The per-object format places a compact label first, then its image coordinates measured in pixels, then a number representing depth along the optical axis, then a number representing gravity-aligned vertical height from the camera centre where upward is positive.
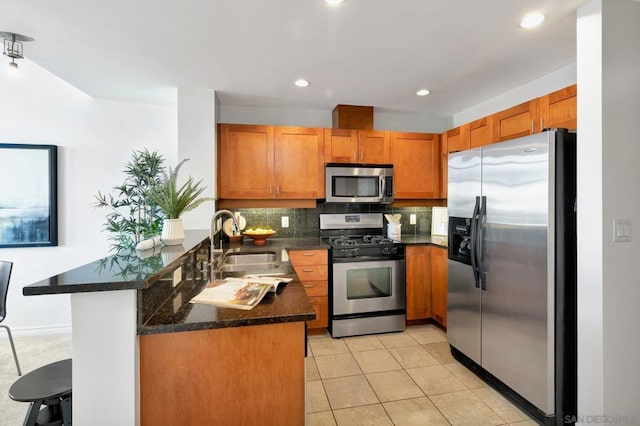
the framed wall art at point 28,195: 3.08 +0.18
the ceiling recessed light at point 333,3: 1.70 +1.13
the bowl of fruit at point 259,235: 3.33 -0.22
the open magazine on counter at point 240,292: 1.40 -0.38
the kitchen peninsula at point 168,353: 1.08 -0.52
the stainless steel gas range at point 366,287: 3.20 -0.76
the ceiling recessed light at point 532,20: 1.84 +1.15
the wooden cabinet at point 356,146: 3.51 +0.76
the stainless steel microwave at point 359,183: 3.48 +0.34
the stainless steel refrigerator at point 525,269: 1.84 -0.36
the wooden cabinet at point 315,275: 3.15 -0.61
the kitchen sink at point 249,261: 2.41 -0.40
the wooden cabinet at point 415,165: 3.67 +0.57
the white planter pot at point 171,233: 1.92 -0.12
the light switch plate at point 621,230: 1.68 -0.09
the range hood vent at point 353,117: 3.56 +1.09
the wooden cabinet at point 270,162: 3.31 +0.55
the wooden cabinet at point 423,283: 3.34 -0.73
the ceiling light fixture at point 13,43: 2.02 +1.13
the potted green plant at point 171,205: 1.92 +0.05
